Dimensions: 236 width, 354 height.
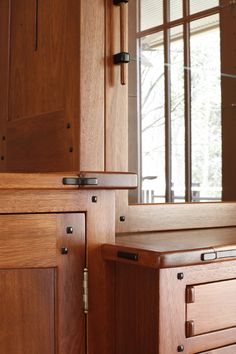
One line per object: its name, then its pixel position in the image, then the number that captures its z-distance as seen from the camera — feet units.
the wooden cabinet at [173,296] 2.93
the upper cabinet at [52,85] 3.53
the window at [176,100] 3.88
